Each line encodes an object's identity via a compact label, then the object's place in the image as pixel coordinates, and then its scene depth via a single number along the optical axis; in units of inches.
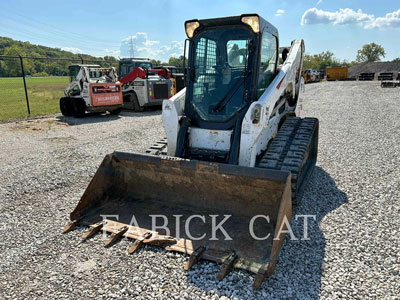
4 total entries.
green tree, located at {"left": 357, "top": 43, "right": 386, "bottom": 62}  3602.4
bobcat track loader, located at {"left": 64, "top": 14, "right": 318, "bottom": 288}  133.6
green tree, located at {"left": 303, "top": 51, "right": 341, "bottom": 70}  3273.4
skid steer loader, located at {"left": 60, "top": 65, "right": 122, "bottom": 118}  485.1
